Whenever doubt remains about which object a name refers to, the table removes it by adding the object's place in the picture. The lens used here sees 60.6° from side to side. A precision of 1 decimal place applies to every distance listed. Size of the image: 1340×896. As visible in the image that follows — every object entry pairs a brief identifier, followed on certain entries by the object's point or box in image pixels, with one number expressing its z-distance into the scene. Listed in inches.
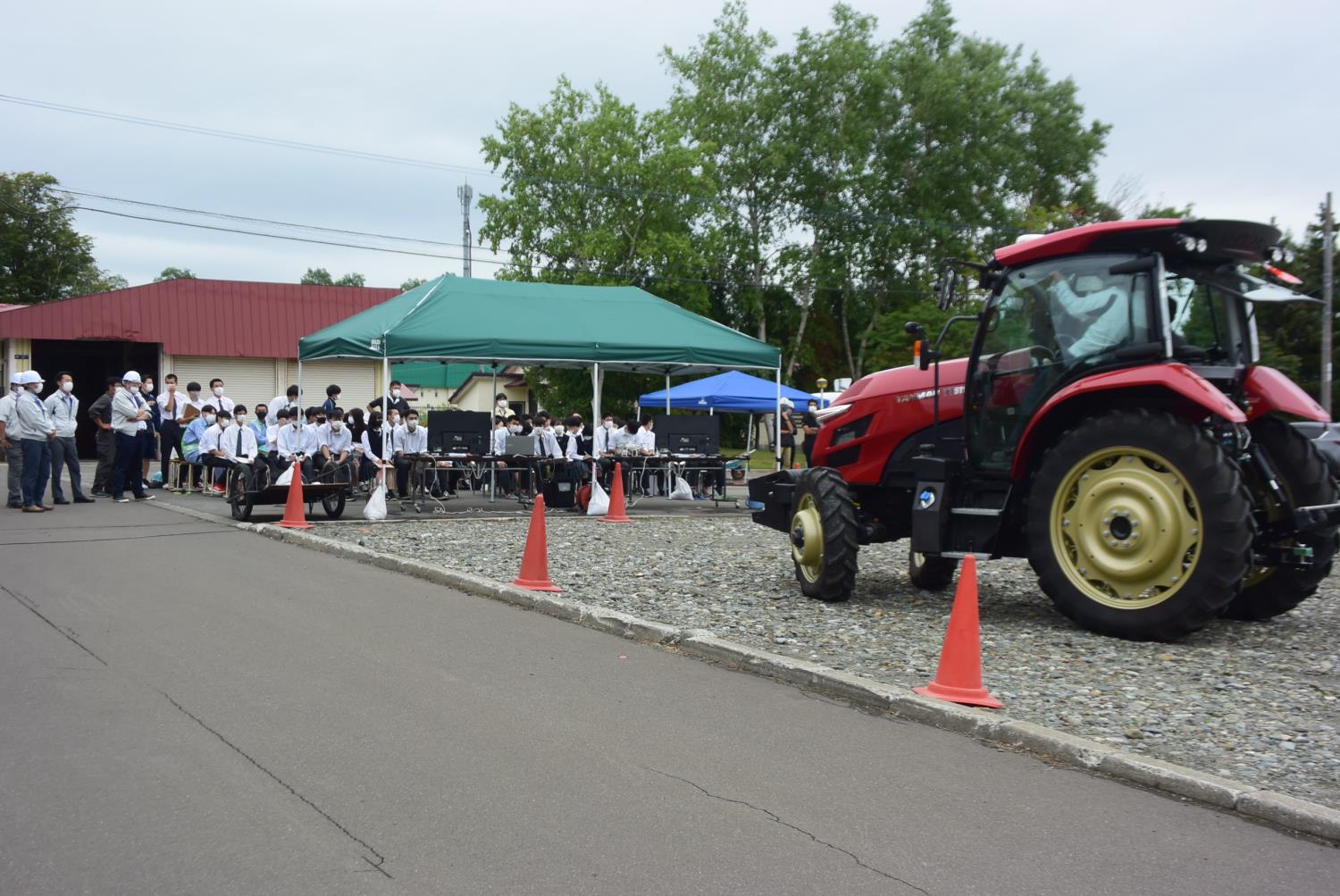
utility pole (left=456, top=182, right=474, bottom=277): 1961.6
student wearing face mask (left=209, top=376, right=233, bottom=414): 837.8
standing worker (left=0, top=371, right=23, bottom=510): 665.0
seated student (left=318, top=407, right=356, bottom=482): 733.3
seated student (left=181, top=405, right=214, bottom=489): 826.2
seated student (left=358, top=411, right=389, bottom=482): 802.7
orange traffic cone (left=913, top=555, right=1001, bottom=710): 243.8
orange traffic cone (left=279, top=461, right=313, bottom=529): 594.2
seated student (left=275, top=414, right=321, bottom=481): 745.0
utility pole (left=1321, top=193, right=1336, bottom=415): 1268.5
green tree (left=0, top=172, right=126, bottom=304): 2420.0
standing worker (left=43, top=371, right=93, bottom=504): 708.0
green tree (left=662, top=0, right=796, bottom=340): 1895.9
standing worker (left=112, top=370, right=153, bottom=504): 732.0
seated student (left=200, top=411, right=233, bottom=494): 775.7
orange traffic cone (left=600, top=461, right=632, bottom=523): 682.8
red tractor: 293.3
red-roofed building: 1471.5
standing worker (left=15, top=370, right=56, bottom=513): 665.6
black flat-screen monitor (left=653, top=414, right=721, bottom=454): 820.0
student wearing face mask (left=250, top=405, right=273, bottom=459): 850.1
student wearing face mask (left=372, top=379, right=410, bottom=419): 767.1
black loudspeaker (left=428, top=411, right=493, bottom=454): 730.2
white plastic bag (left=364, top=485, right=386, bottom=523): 633.0
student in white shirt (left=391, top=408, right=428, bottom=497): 732.7
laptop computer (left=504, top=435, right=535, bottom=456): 776.9
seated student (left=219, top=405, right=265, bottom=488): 773.3
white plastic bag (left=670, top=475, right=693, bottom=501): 821.9
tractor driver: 316.8
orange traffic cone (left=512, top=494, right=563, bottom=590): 398.6
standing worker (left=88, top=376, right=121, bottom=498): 758.5
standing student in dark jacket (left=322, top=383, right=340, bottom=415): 784.3
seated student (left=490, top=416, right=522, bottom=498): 815.7
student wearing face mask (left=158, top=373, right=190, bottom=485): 872.3
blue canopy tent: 1166.3
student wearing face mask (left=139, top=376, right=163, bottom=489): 754.8
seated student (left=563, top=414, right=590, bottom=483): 776.9
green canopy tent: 725.3
